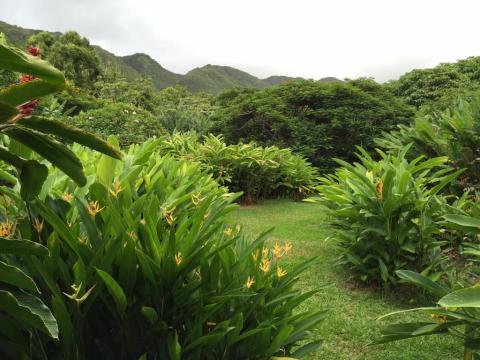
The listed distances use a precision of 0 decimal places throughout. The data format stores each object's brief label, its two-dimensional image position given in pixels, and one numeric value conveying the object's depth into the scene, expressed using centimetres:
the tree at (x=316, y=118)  1162
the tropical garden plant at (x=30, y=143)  76
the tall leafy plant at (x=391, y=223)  318
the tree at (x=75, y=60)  2798
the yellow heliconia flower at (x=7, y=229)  132
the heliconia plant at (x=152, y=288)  131
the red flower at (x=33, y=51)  88
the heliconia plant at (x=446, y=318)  150
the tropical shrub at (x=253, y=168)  794
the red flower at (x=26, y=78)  94
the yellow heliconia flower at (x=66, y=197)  161
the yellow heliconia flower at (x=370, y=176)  344
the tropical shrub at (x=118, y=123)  913
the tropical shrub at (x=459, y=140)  429
